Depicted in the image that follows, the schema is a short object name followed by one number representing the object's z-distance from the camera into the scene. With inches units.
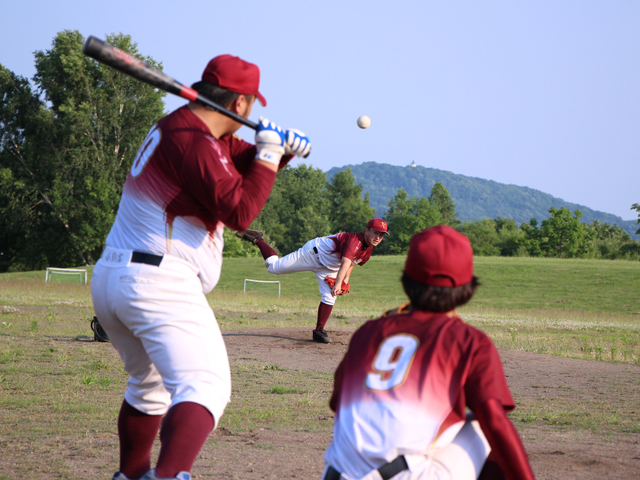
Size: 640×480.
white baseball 730.8
